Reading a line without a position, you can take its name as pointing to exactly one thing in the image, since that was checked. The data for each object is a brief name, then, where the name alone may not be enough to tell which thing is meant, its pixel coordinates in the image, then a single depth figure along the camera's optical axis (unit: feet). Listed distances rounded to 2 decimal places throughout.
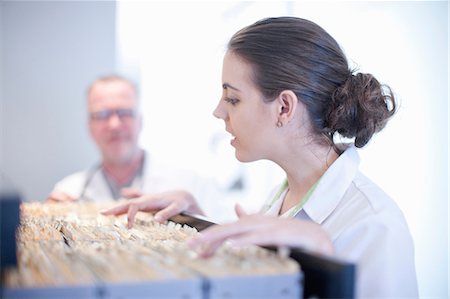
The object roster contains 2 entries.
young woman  3.84
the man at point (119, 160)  9.40
